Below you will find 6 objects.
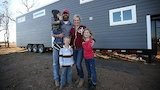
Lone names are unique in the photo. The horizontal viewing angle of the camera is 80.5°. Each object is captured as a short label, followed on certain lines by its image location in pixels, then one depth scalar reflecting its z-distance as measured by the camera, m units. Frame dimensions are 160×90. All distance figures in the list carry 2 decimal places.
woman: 2.66
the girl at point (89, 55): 2.59
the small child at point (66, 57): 2.67
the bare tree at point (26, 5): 19.46
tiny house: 4.27
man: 2.72
